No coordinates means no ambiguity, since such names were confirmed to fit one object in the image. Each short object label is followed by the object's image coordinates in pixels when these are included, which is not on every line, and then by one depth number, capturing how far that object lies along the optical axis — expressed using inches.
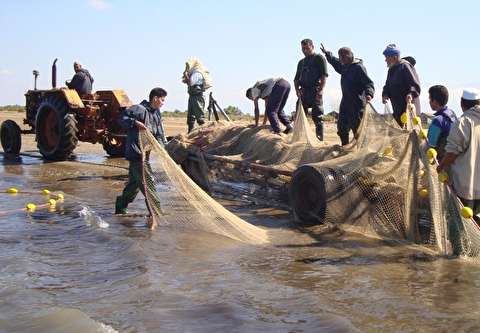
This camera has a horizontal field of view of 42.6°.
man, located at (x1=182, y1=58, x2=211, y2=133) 455.2
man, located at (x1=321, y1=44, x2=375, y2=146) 312.2
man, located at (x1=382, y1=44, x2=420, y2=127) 288.2
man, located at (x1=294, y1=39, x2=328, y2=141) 358.0
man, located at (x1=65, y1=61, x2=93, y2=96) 509.0
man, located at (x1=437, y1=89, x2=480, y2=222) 210.2
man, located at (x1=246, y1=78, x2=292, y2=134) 357.1
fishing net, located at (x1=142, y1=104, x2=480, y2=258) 221.0
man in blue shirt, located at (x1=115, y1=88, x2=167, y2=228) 282.5
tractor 479.8
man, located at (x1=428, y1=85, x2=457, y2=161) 229.8
